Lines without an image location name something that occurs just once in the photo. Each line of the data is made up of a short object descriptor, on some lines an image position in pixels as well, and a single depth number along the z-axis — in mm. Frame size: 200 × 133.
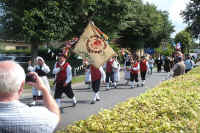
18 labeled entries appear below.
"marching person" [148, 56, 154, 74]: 24984
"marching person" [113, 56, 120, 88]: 15083
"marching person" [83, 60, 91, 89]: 14734
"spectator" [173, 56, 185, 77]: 9639
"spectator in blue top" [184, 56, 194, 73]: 15423
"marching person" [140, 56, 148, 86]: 15632
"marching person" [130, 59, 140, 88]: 14560
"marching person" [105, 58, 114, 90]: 14702
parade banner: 9164
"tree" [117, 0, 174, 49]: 36219
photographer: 1958
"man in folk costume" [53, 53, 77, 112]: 8637
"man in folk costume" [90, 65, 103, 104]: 10359
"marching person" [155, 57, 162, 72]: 27359
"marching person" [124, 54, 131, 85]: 16147
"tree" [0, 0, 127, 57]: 16484
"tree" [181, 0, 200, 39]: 35062
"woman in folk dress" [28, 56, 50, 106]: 9246
